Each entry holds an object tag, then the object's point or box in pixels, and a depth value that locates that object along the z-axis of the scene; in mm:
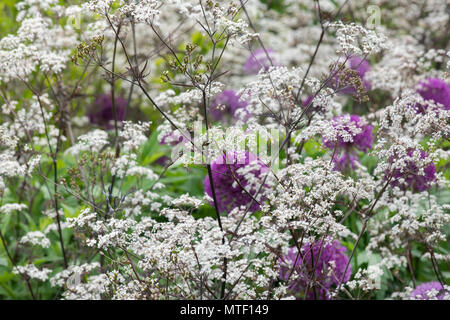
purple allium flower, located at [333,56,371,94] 4886
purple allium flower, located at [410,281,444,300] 2994
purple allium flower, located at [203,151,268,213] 3443
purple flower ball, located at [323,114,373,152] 3601
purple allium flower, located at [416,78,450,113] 4258
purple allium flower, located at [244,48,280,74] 5754
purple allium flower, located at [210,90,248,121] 5320
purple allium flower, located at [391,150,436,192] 2814
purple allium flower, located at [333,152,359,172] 3835
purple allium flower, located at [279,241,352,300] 3066
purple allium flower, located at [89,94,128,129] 5738
